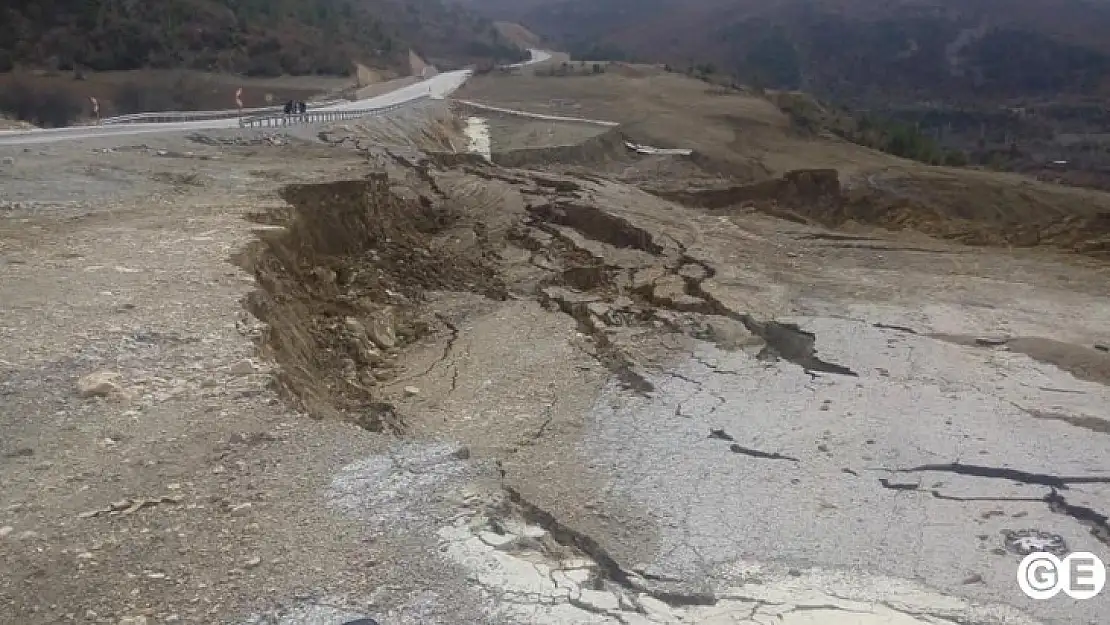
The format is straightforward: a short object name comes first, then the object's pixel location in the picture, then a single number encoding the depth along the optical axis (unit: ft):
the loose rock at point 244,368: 24.55
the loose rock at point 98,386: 22.66
